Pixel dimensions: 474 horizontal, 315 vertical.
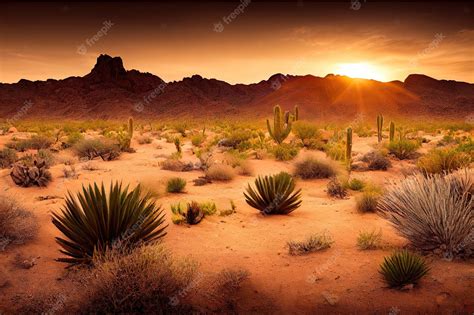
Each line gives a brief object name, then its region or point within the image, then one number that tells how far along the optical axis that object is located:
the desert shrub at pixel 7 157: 13.89
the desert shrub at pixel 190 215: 7.44
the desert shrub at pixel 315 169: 13.24
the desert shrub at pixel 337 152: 15.93
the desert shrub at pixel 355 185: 10.90
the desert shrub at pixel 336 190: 10.26
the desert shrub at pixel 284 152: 16.42
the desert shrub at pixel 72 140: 19.76
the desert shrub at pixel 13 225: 6.18
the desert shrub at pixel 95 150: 16.47
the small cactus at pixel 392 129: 20.02
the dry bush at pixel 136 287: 4.50
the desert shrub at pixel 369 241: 6.01
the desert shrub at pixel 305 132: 21.64
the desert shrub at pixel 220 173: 12.24
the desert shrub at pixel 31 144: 18.83
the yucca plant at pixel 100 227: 5.48
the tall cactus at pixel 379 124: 22.17
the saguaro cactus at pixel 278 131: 19.92
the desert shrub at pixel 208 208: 8.02
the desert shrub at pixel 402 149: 16.78
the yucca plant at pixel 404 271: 4.75
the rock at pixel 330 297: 4.71
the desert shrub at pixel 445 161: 10.11
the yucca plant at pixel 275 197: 8.34
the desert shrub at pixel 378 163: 14.60
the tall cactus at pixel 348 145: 13.31
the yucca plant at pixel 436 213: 5.36
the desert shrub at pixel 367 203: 8.01
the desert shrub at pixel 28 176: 9.93
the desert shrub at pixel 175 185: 10.20
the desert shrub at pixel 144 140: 23.41
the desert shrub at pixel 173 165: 13.80
